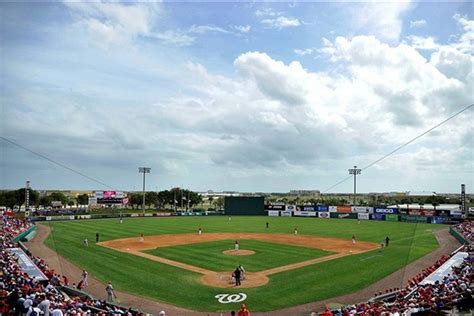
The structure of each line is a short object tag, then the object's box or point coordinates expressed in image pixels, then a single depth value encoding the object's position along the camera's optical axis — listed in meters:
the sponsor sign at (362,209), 82.06
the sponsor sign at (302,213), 91.08
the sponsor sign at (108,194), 93.06
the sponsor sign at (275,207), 94.69
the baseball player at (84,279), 26.53
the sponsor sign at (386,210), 78.31
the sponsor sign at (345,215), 84.25
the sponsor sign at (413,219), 73.00
